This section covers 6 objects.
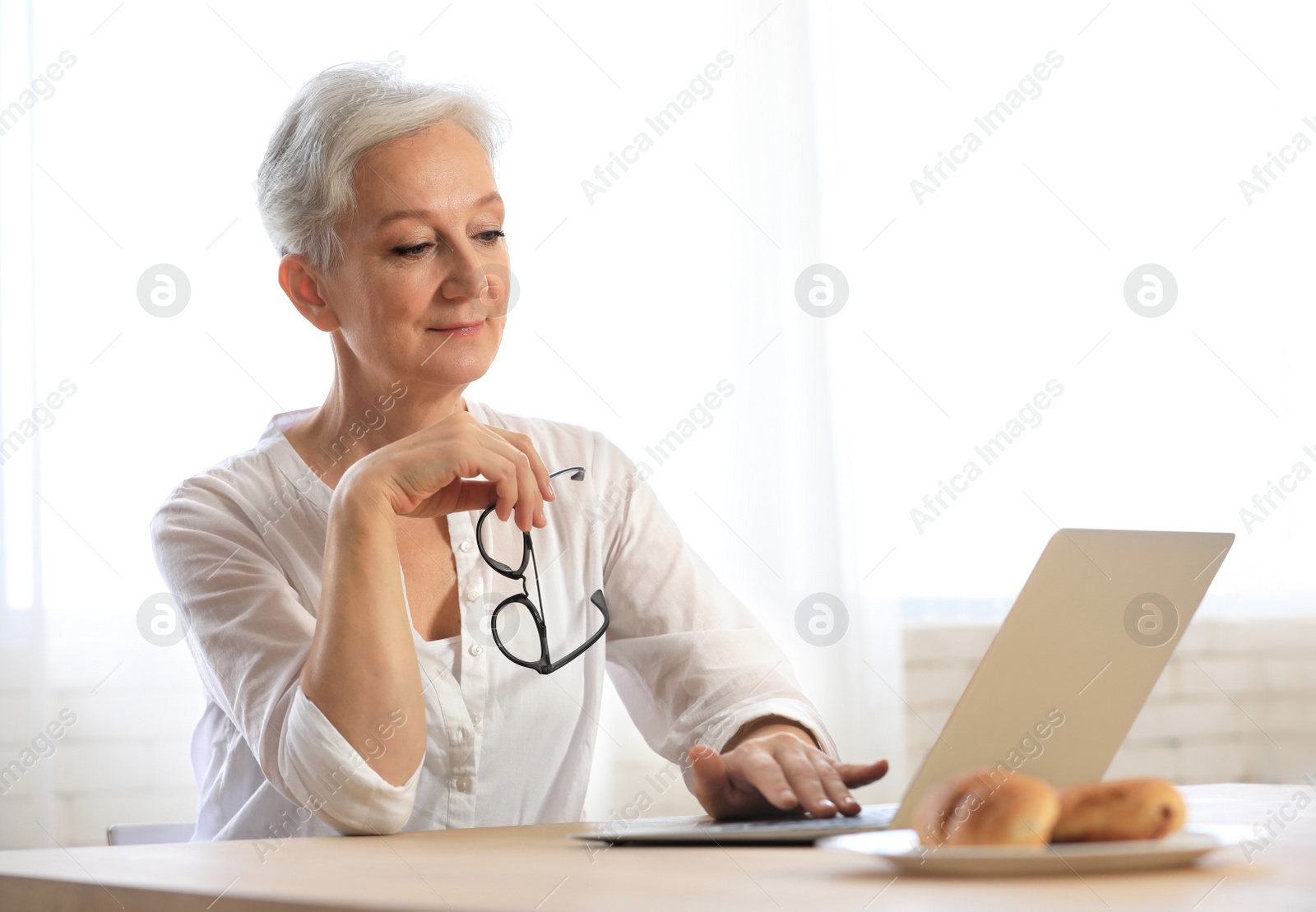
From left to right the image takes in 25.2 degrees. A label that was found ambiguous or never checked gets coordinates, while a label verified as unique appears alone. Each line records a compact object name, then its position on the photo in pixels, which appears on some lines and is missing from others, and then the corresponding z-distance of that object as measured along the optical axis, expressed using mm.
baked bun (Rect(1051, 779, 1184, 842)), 1561
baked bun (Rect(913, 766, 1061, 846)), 1544
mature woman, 2141
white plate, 1522
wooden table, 1487
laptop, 1658
